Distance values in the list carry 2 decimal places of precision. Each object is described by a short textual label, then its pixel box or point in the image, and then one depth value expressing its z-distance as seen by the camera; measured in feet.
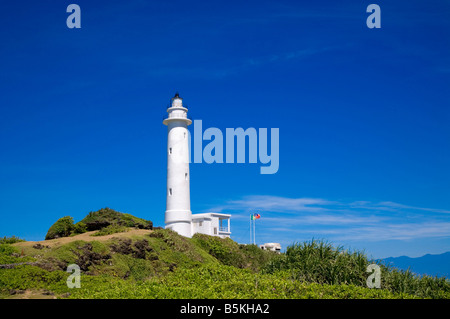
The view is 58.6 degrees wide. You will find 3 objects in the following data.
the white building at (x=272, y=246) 168.94
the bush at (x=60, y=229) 106.42
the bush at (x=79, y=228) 107.01
